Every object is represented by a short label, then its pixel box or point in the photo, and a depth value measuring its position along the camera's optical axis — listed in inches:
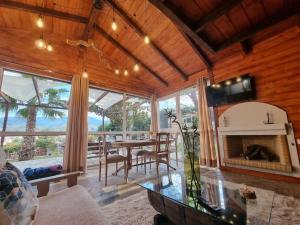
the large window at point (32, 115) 128.2
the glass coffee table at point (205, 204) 41.8
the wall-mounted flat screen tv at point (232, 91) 130.3
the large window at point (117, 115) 178.9
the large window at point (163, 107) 215.8
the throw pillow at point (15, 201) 30.2
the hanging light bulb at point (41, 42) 93.7
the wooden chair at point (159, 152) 133.2
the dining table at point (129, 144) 116.6
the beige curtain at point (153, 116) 225.5
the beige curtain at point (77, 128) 139.9
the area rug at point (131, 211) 64.9
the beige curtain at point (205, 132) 155.6
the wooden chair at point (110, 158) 114.5
